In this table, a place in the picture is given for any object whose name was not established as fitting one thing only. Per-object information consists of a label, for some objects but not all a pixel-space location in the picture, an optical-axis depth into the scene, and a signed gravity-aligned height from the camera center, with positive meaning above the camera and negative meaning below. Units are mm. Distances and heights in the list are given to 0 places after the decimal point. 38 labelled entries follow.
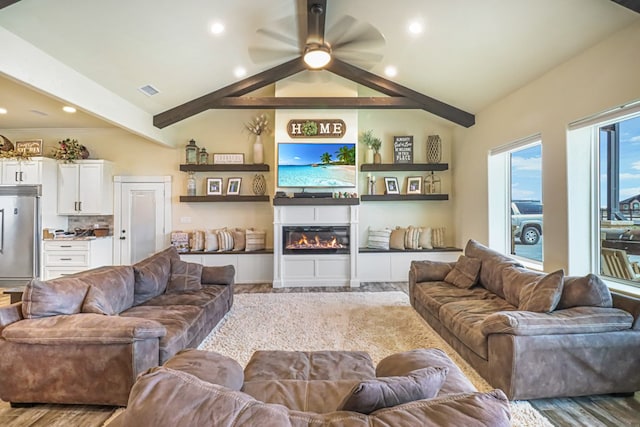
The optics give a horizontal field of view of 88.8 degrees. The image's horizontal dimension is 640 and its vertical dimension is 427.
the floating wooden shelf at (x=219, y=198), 6191 +318
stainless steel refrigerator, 5492 -351
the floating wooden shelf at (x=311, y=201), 5664 +245
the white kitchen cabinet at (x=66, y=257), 5547 -726
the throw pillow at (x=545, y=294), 2496 -620
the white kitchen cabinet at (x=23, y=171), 5512 +728
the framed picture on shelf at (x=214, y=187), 6359 +543
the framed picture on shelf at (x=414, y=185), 6516 +610
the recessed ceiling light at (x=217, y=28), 3766 +2194
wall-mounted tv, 5797 +906
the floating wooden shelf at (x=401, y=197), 6297 +358
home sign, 5836 +1562
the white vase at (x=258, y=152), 6254 +1210
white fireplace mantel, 5766 -762
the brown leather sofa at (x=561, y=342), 2254 -898
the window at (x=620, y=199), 3053 +170
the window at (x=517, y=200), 4387 +240
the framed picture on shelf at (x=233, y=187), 6363 +544
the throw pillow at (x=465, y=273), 3861 -702
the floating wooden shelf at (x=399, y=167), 6289 +949
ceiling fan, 3992 +2354
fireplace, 5859 -433
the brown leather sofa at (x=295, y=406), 904 -567
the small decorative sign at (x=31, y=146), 5980 +1254
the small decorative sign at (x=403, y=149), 6461 +1317
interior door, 6258 -105
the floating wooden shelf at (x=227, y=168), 6211 +896
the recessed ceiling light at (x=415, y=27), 3768 +2210
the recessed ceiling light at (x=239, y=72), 4867 +2177
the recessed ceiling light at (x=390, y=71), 4895 +2217
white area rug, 3086 -1287
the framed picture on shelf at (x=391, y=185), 6480 +603
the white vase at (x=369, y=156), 6422 +1167
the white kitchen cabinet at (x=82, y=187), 5855 +494
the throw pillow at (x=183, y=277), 3705 -730
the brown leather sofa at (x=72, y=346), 2146 -891
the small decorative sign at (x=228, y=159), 6352 +1088
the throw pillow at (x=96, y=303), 2480 -692
